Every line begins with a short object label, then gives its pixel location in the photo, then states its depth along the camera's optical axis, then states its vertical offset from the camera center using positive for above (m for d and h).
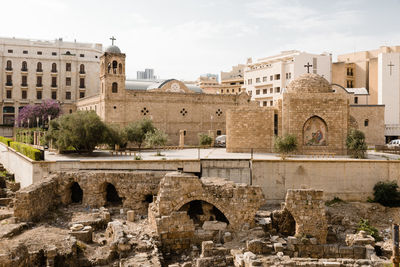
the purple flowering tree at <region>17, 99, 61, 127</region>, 51.69 +3.05
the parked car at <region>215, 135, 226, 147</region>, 38.19 -0.50
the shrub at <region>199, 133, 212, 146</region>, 36.78 -0.38
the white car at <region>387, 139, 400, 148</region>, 37.94 -0.56
